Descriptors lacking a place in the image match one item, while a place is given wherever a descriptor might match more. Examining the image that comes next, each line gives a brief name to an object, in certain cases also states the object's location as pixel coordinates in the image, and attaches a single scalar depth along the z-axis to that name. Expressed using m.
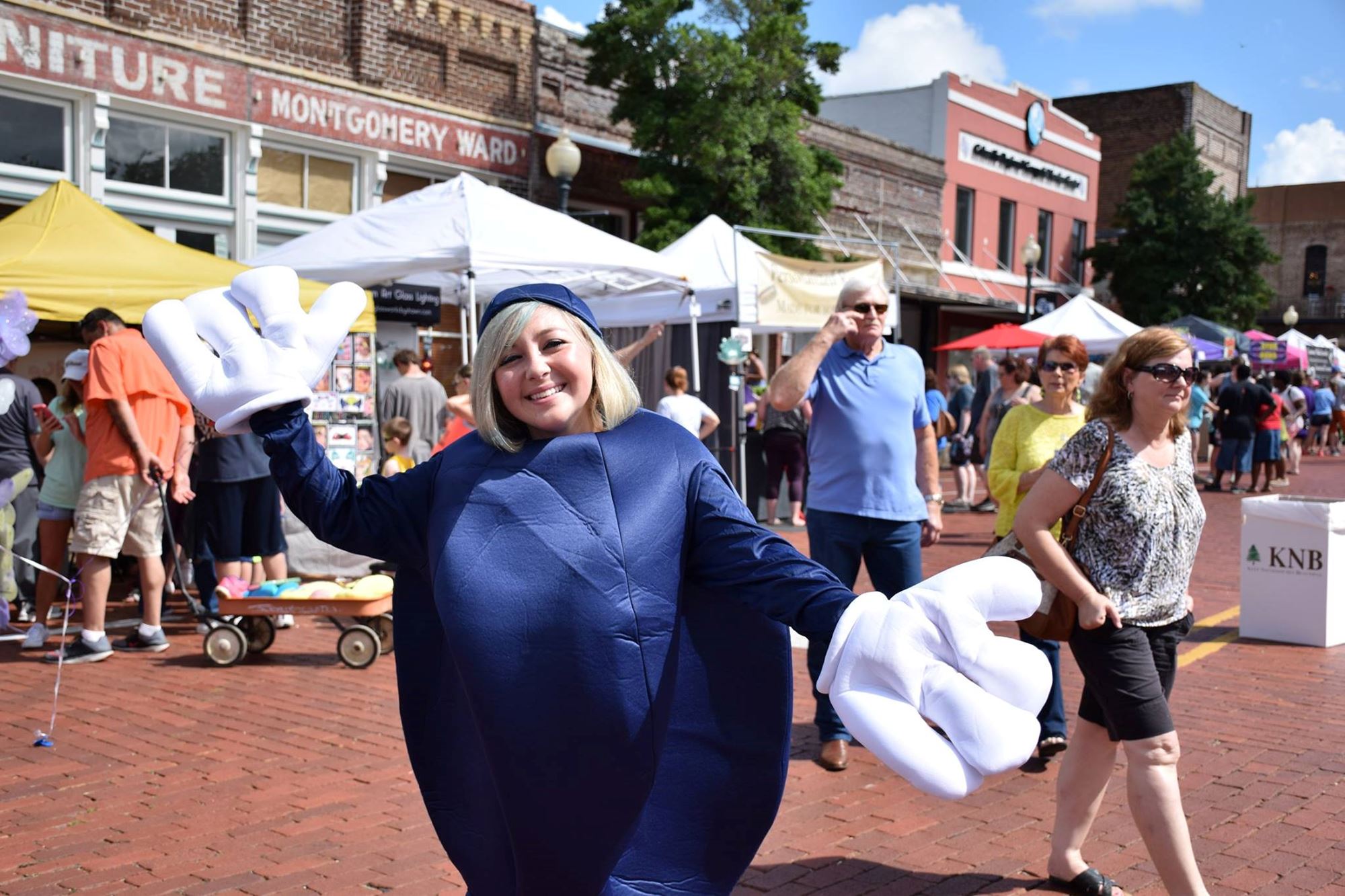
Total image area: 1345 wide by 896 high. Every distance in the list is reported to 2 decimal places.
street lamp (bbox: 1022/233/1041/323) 23.22
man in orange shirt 6.70
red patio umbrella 16.98
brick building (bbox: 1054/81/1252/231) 44.59
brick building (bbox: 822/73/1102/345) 29.28
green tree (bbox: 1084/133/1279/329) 36.66
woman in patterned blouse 3.38
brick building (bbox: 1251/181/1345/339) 62.81
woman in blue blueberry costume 2.08
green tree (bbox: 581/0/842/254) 17.41
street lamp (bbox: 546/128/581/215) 12.70
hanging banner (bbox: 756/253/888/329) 12.58
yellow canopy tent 7.66
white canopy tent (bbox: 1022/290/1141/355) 16.88
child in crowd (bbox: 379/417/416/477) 8.63
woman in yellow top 4.93
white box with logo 7.45
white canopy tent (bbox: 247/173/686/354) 9.41
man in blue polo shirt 4.91
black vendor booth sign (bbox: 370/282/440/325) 11.93
